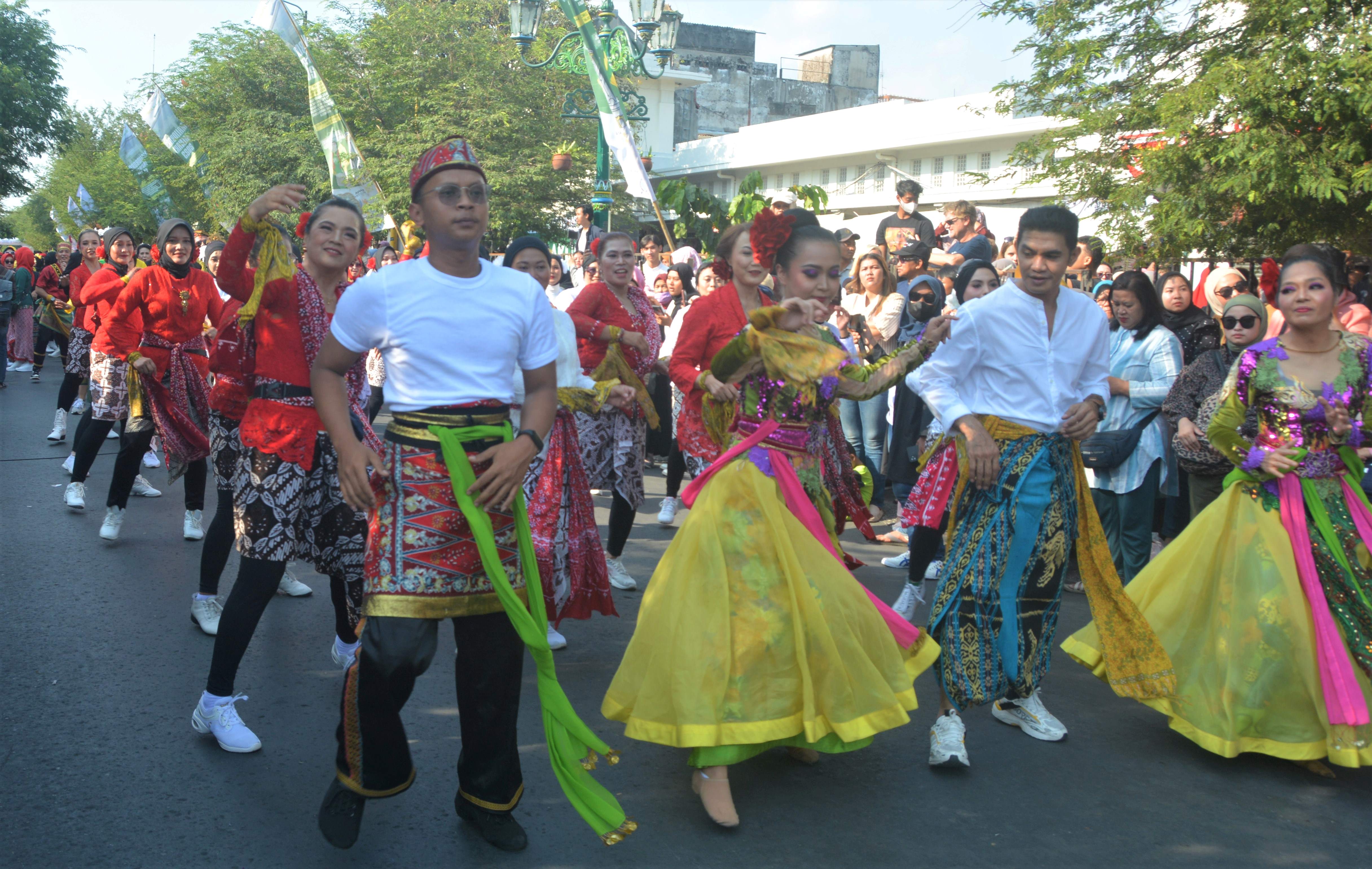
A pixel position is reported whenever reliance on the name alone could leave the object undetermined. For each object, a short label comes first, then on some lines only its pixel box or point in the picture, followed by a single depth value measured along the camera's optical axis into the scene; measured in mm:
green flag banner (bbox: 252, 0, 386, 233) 10047
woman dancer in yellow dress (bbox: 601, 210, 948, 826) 3596
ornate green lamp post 14891
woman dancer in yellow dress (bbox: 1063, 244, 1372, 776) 4074
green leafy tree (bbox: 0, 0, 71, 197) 37875
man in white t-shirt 3135
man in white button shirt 4199
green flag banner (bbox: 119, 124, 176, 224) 11312
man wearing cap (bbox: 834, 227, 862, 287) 10680
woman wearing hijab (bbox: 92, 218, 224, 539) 6992
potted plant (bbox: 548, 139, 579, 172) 19578
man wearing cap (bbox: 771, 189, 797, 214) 9695
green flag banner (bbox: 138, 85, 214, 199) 10750
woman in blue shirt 6223
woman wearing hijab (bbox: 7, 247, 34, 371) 19047
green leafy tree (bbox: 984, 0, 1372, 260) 8289
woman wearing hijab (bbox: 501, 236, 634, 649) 5418
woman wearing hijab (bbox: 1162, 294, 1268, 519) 5535
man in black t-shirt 9844
